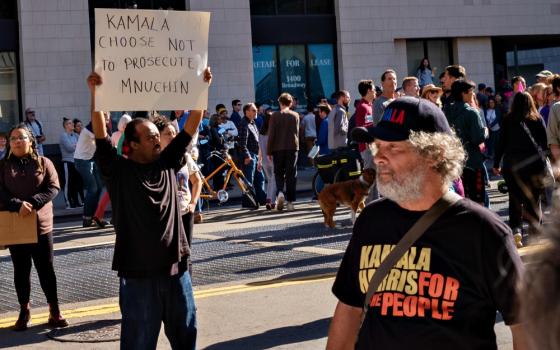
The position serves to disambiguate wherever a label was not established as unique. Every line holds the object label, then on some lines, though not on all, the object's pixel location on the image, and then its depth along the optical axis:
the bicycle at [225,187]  16.89
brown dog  12.41
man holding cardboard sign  5.28
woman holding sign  7.84
